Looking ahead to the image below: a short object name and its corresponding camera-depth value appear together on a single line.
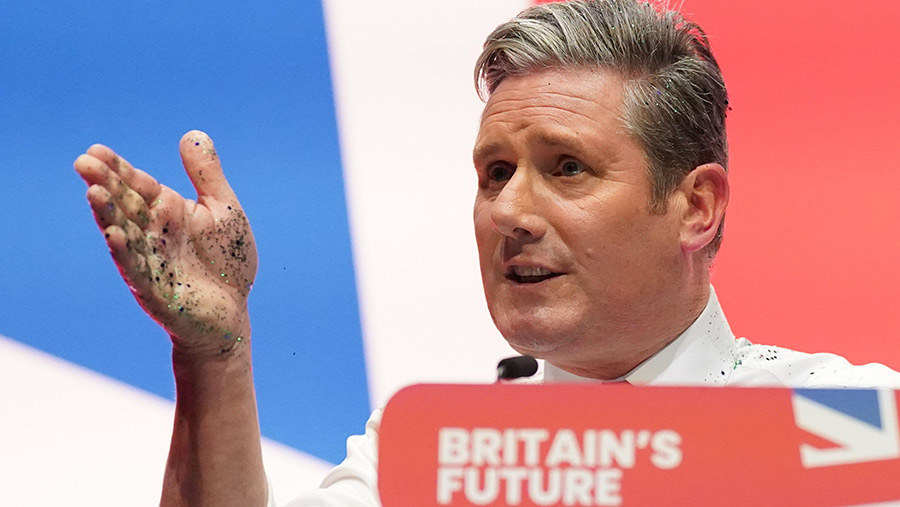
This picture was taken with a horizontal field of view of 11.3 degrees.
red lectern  2.66
